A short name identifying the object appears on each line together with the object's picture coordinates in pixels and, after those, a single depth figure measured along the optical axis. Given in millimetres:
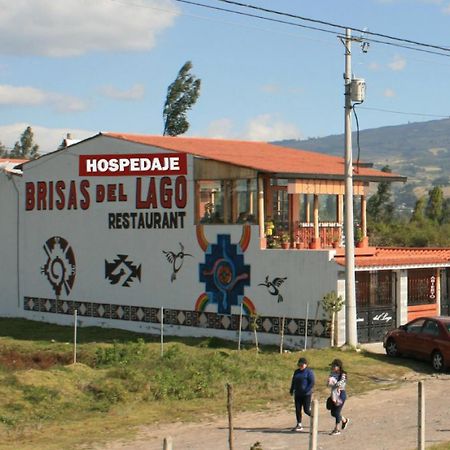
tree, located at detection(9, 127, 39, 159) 109625
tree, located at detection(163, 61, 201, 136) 75750
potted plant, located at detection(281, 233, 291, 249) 32312
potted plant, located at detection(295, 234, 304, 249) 32688
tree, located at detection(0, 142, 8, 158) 121038
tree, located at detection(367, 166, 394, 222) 93250
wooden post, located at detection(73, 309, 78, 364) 27409
